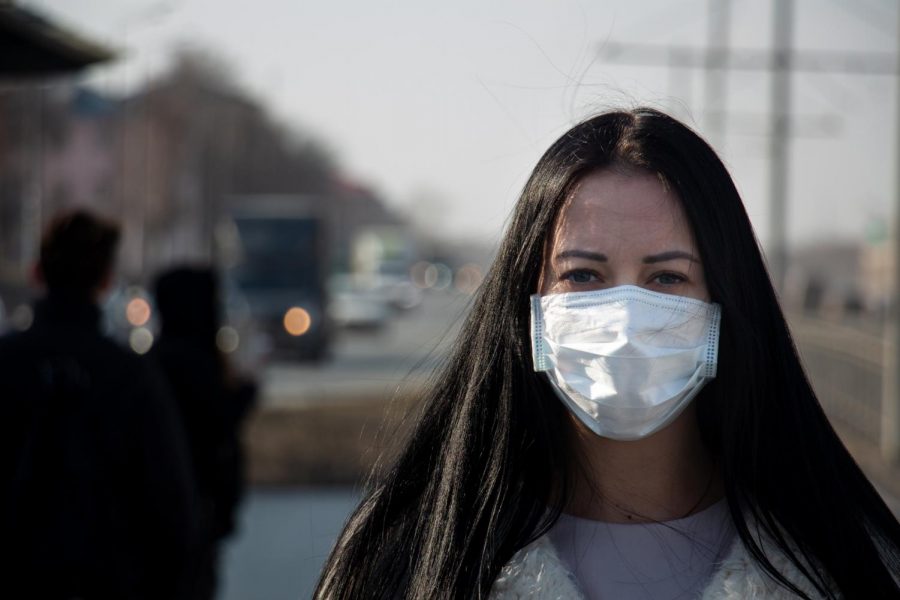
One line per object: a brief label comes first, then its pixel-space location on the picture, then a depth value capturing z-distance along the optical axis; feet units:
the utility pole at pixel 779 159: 93.76
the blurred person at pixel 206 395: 29.25
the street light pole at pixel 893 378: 69.49
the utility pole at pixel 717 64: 106.96
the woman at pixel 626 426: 12.45
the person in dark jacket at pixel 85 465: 22.86
